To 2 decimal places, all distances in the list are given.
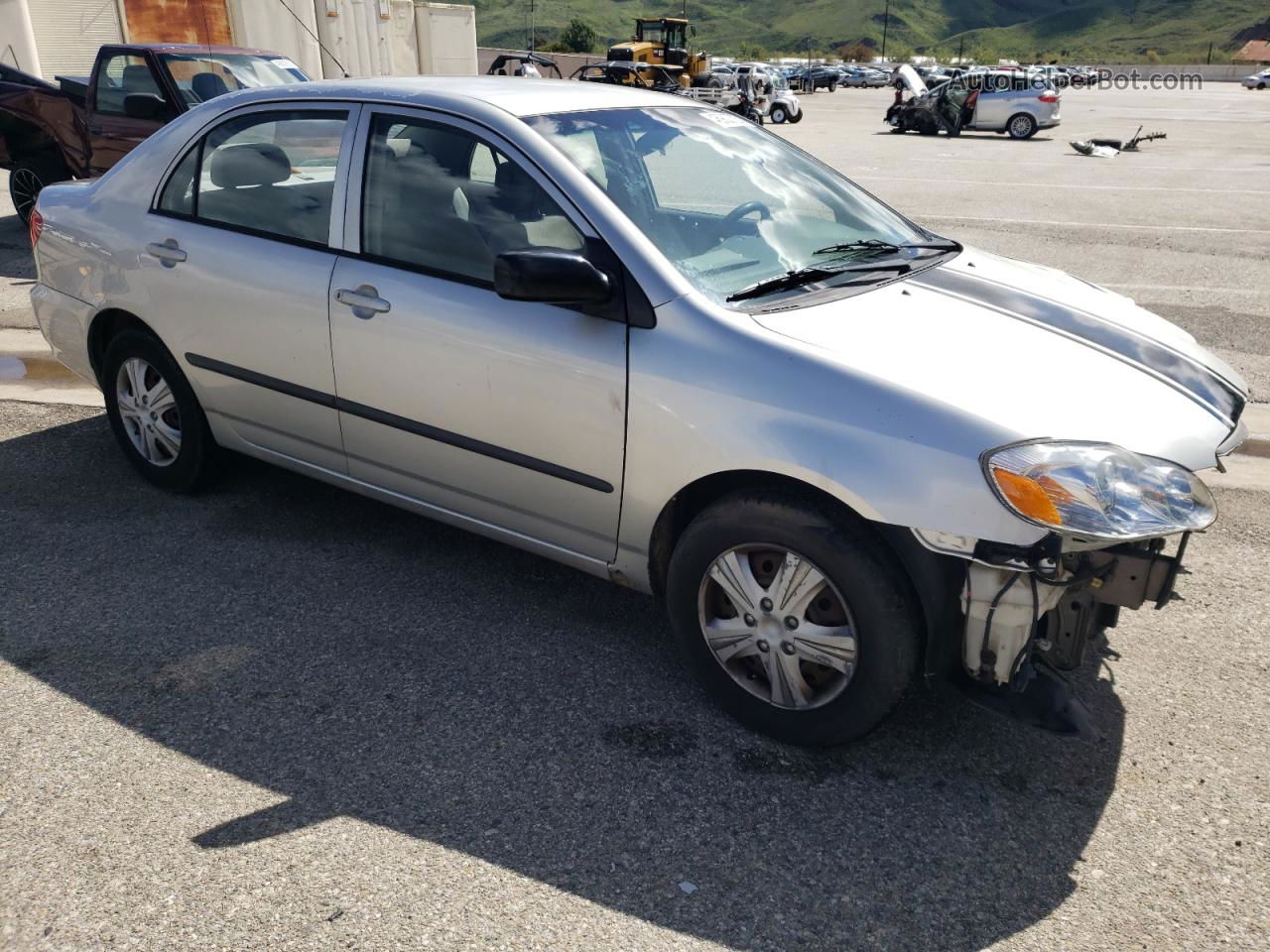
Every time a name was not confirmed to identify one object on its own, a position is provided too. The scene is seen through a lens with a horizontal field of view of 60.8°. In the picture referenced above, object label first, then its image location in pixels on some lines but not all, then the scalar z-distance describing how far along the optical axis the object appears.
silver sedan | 2.64
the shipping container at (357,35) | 30.72
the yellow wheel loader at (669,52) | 39.56
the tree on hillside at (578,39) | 97.31
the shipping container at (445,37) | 36.50
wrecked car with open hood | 24.31
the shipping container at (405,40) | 35.40
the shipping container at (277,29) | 28.36
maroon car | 9.80
